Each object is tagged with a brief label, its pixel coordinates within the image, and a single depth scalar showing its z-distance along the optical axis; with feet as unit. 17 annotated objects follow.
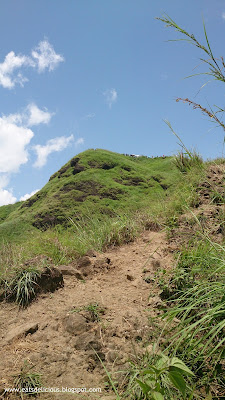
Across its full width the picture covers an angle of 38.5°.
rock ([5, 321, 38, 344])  8.71
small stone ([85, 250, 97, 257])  14.85
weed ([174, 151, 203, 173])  24.12
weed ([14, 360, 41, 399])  6.62
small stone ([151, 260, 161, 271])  12.50
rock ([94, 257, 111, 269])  13.53
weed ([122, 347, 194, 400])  4.45
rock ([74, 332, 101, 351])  7.95
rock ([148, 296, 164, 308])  9.75
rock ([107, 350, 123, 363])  7.52
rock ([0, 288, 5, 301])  11.20
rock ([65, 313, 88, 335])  8.61
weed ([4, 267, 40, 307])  10.78
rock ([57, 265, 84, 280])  12.59
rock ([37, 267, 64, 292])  11.27
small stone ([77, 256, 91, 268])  13.58
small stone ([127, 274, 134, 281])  12.13
